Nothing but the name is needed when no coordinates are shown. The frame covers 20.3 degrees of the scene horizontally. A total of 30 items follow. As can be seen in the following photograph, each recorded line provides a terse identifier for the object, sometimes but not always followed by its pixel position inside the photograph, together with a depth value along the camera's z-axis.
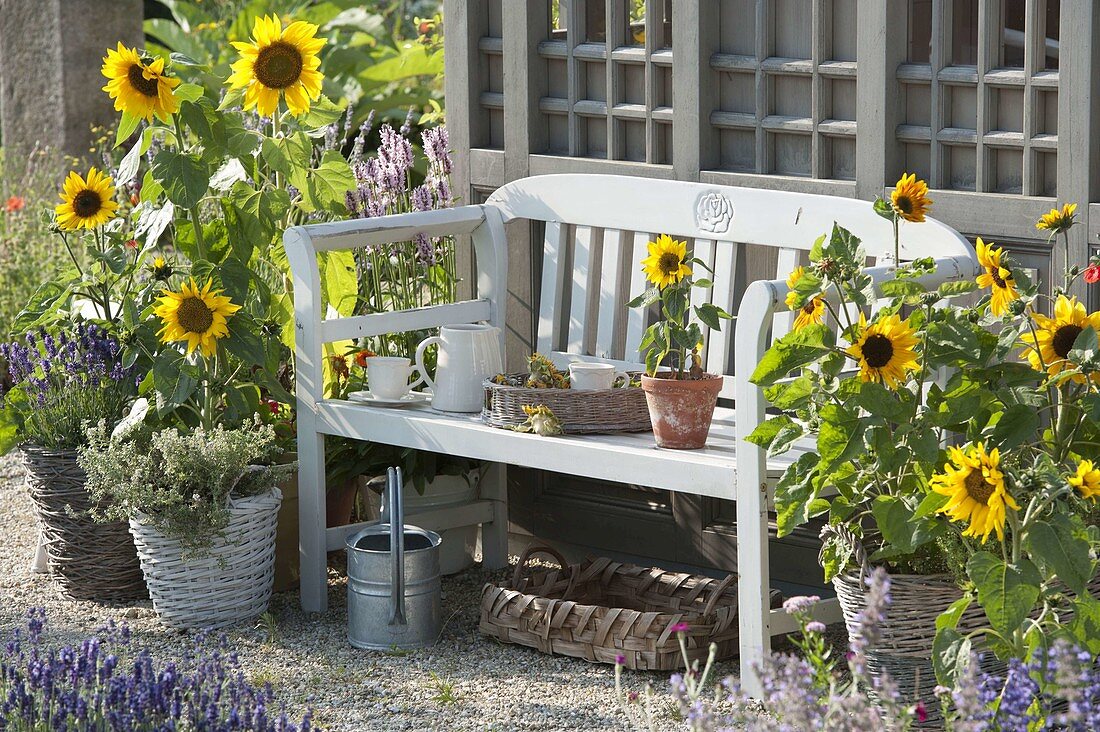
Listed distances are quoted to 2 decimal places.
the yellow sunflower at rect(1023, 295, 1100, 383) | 5.59
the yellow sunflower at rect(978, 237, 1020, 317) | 5.63
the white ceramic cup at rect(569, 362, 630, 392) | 7.07
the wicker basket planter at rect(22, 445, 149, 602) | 7.79
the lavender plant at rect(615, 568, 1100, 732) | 4.20
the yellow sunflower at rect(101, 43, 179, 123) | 7.34
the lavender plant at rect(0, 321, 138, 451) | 7.83
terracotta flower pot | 6.58
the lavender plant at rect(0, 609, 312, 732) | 5.41
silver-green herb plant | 7.23
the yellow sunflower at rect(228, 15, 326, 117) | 7.53
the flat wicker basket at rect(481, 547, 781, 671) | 6.79
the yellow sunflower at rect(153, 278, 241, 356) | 7.29
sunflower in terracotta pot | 6.52
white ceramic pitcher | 7.44
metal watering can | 7.09
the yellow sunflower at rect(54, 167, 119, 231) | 7.58
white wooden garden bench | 6.19
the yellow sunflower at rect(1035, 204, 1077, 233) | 5.63
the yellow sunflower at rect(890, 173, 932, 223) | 5.85
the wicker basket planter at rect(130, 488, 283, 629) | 7.40
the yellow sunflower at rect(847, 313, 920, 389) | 5.45
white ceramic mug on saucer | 7.66
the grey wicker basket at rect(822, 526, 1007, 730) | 5.71
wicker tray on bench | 6.91
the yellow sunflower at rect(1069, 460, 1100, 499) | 5.03
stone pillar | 15.95
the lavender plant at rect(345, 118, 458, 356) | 8.50
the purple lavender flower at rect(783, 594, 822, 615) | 5.05
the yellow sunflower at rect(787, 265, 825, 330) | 5.69
